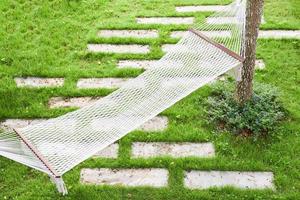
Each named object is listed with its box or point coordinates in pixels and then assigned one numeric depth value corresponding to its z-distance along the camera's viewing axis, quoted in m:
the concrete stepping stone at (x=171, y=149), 5.19
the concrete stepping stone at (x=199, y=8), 7.68
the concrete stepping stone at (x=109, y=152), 5.20
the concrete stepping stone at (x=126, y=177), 4.89
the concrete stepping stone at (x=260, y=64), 6.38
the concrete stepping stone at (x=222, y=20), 5.51
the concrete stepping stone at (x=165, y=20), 7.40
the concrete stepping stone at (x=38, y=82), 6.17
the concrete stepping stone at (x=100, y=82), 6.16
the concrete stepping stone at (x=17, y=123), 5.57
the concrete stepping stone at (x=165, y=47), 6.77
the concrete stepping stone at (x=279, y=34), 6.96
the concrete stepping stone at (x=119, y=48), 6.76
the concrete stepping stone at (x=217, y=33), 5.52
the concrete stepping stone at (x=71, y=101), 5.88
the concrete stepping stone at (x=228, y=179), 4.85
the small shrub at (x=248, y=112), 5.40
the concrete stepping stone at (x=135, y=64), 6.47
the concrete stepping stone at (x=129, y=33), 7.08
